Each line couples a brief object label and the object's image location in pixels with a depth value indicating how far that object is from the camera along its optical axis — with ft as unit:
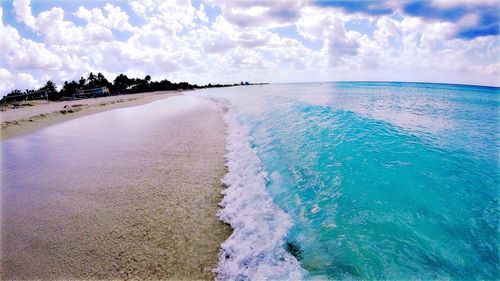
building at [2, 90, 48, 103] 250.78
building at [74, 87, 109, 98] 295.28
